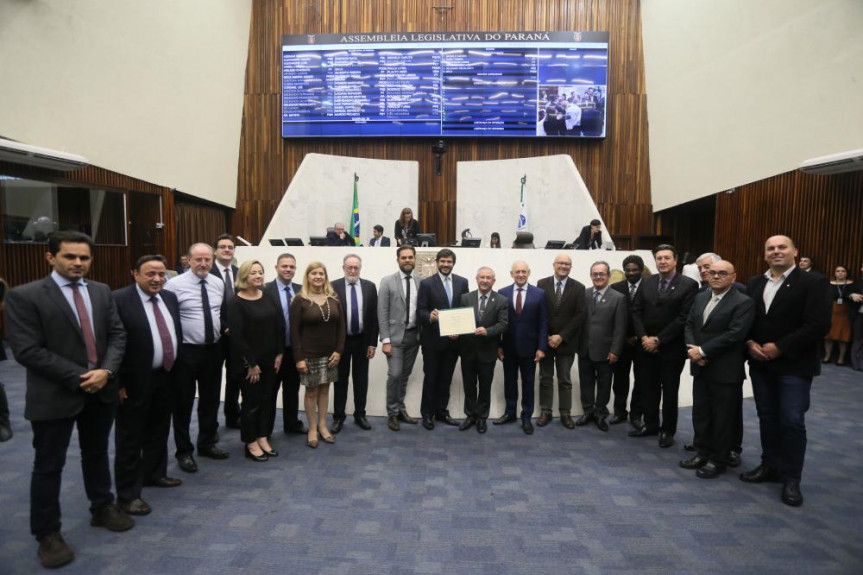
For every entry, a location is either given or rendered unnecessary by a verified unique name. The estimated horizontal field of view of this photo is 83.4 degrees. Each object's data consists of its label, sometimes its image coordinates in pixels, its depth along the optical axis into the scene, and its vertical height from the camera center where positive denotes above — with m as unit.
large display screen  11.38 +4.25
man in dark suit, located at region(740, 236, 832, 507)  2.92 -0.51
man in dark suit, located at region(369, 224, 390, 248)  8.70 +0.40
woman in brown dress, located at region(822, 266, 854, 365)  6.70 -0.60
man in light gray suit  4.32 -0.53
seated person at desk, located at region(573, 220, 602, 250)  8.25 +0.42
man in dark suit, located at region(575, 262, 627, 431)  4.18 -0.68
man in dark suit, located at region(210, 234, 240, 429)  4.03 -0.15
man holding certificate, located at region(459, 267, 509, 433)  4.18 -0.73
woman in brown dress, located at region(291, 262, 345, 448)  3.68 -0.57
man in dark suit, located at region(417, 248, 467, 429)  4.24 -0.61
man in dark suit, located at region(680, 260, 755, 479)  3.21 -0.66
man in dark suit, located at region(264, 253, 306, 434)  3.82 -0.76
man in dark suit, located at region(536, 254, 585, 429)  4.27 -0.62
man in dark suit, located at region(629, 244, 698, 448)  3.79 -0.49
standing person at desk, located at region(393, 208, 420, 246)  8.95 +0.67
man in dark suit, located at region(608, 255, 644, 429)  4.20 -0.88
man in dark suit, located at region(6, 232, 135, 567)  2.19 -0.48
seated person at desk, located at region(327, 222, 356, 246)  7.85 +0.38
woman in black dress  3.40 -0.64
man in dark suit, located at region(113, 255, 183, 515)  2.71 -0.61
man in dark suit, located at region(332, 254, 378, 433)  4.09 -0.62
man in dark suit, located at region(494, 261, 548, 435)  4.23 -0.62
